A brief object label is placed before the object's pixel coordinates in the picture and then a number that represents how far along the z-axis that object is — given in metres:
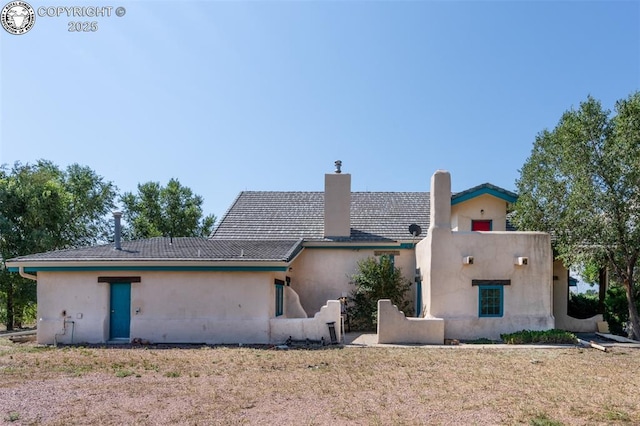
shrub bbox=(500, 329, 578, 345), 14.93
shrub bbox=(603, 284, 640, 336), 18.34
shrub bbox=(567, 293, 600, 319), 20.44
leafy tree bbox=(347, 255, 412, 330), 18.09
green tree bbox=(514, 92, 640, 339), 15.04
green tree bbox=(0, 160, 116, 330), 23.77
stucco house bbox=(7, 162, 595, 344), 15.12
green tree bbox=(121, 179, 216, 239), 39.91
